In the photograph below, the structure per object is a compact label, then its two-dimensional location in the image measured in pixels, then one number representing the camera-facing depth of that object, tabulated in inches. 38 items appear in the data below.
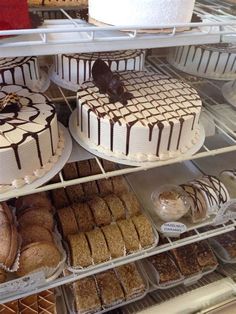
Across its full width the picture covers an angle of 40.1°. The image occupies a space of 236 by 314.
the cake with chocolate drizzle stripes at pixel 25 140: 32.7
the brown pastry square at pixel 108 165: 45.3
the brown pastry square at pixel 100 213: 47.2
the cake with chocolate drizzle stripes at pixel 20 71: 43.8
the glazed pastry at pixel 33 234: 39.6
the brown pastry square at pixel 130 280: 51.8
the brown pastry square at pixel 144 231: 46.3
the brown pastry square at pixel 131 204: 48.9
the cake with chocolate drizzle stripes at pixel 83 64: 48.3
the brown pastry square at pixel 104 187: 50.6
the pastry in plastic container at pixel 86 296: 49.1
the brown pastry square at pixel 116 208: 48.1
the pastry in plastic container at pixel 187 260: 56.4
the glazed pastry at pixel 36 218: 41.8
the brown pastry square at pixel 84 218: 46.4
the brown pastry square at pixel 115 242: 45.0
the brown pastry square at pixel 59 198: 48.3
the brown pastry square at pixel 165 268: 54.9
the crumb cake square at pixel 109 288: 50.7
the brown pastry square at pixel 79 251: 43.0
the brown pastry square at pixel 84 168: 46.3
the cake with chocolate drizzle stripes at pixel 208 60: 56.7
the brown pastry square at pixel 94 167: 46.8
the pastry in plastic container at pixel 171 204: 47.6
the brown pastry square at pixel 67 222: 45.1
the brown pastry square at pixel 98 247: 44.2
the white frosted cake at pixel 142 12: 29.2
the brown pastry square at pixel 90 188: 49.9
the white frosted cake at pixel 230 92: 56.5
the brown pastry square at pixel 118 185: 51.1
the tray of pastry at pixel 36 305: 48.9
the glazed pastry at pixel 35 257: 38.6
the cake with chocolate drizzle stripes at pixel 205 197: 48.9
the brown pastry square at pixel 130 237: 45.8
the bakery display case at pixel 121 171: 33.6
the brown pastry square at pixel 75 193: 49.1
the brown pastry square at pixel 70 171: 45.5
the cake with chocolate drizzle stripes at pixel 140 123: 37.8
